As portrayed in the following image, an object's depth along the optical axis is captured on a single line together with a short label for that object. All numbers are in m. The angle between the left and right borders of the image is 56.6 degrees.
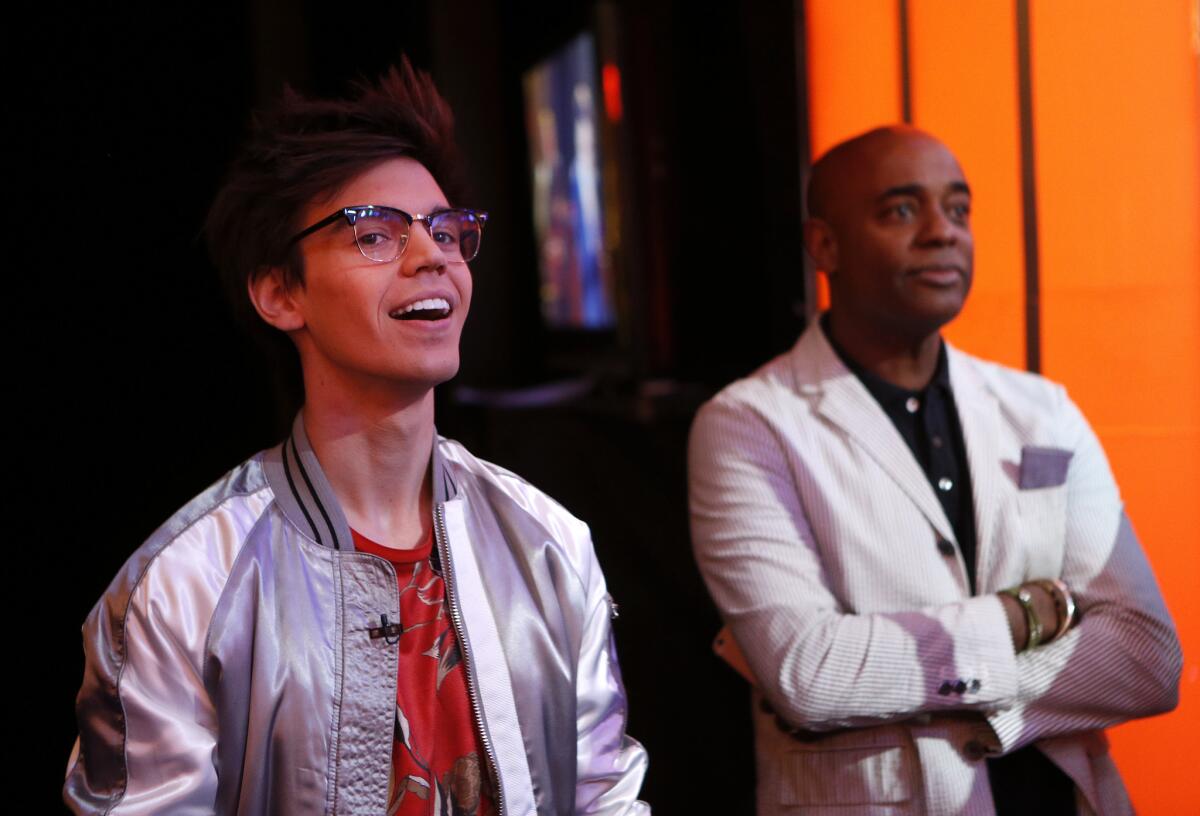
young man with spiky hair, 1.47
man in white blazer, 1.99
